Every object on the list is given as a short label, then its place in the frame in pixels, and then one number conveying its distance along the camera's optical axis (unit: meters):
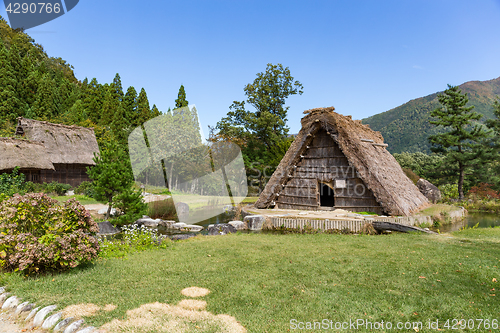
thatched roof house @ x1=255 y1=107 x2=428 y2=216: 14.34
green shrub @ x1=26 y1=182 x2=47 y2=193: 20.01
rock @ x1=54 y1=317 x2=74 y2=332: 3.90
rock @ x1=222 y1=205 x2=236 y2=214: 21.60
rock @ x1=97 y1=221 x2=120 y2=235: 12.82
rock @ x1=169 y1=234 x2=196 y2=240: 10.88
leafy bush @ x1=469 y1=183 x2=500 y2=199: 23.36
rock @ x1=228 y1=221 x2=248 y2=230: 13.51
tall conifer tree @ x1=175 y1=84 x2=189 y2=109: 36.78
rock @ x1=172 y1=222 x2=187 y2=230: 15.04
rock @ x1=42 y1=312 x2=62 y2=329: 4.00
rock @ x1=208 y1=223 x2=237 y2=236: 12.25
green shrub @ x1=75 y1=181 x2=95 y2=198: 24.51
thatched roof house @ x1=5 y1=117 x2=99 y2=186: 23.31
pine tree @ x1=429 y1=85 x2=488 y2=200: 25.76
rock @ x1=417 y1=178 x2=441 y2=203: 24.50
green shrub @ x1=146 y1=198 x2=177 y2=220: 17.70
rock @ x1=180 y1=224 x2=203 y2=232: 14.53
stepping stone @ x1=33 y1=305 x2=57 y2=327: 4.12
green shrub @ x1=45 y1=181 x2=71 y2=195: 22.08
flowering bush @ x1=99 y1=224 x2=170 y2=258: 7.65
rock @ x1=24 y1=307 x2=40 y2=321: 4.27
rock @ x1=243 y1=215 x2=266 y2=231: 13.04
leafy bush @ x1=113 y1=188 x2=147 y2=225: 13.35
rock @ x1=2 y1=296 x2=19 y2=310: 4.67
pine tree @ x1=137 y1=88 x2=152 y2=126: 42.74
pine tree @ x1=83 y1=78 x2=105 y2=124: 45.09
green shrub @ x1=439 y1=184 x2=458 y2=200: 26.42
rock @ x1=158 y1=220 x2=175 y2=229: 15.83
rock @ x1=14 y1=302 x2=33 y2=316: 4.45
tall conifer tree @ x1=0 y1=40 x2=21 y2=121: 33.53
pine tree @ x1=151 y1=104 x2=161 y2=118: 44.01
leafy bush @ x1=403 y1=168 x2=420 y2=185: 27.30
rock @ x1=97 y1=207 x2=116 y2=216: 16.50
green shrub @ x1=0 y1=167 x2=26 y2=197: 17.45
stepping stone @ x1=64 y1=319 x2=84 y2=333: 3.77
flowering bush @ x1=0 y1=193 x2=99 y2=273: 5.44
